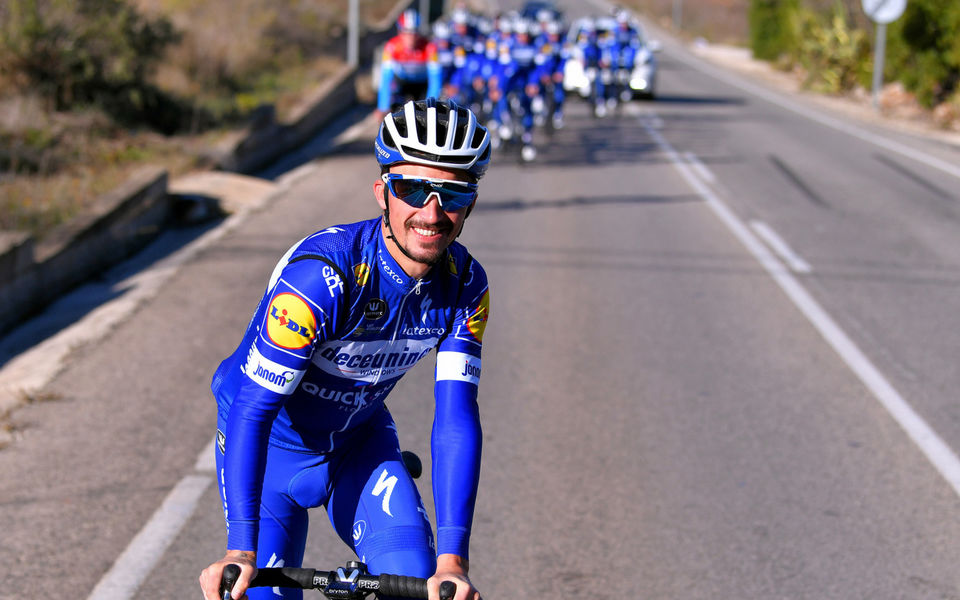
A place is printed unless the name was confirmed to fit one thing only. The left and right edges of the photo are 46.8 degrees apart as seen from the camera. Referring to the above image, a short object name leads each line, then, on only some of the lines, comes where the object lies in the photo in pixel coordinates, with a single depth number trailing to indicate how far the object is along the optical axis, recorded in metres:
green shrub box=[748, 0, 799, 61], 44.19
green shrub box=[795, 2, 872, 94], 32.91
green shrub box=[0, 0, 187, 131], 15.38
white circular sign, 25.02
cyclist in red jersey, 17.67
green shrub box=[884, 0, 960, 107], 26.02
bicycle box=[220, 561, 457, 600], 2.68
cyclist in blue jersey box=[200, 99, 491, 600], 2.93
